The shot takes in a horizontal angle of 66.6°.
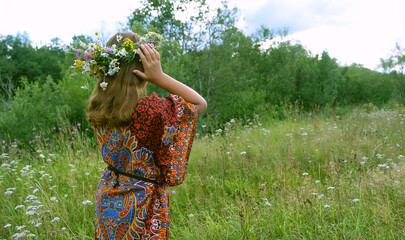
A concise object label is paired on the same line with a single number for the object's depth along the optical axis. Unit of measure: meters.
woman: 1.64
